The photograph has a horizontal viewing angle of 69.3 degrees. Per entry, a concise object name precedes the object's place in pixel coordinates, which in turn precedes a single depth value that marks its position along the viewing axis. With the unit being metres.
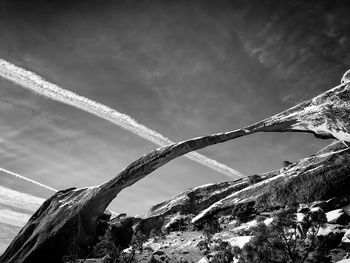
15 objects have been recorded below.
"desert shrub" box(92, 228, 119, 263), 30.81
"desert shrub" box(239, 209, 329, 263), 15.51
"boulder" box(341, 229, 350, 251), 19.27
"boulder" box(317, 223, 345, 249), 20.36
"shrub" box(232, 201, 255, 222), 35.56
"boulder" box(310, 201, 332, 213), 29.19
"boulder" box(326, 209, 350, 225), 23.11
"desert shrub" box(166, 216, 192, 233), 41.56
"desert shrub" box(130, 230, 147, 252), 33.72
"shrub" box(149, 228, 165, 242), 39.14
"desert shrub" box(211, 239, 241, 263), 19.97
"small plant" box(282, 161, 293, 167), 47.80
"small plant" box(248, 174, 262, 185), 45.38
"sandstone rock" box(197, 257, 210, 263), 24.36
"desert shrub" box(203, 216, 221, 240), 30.22
